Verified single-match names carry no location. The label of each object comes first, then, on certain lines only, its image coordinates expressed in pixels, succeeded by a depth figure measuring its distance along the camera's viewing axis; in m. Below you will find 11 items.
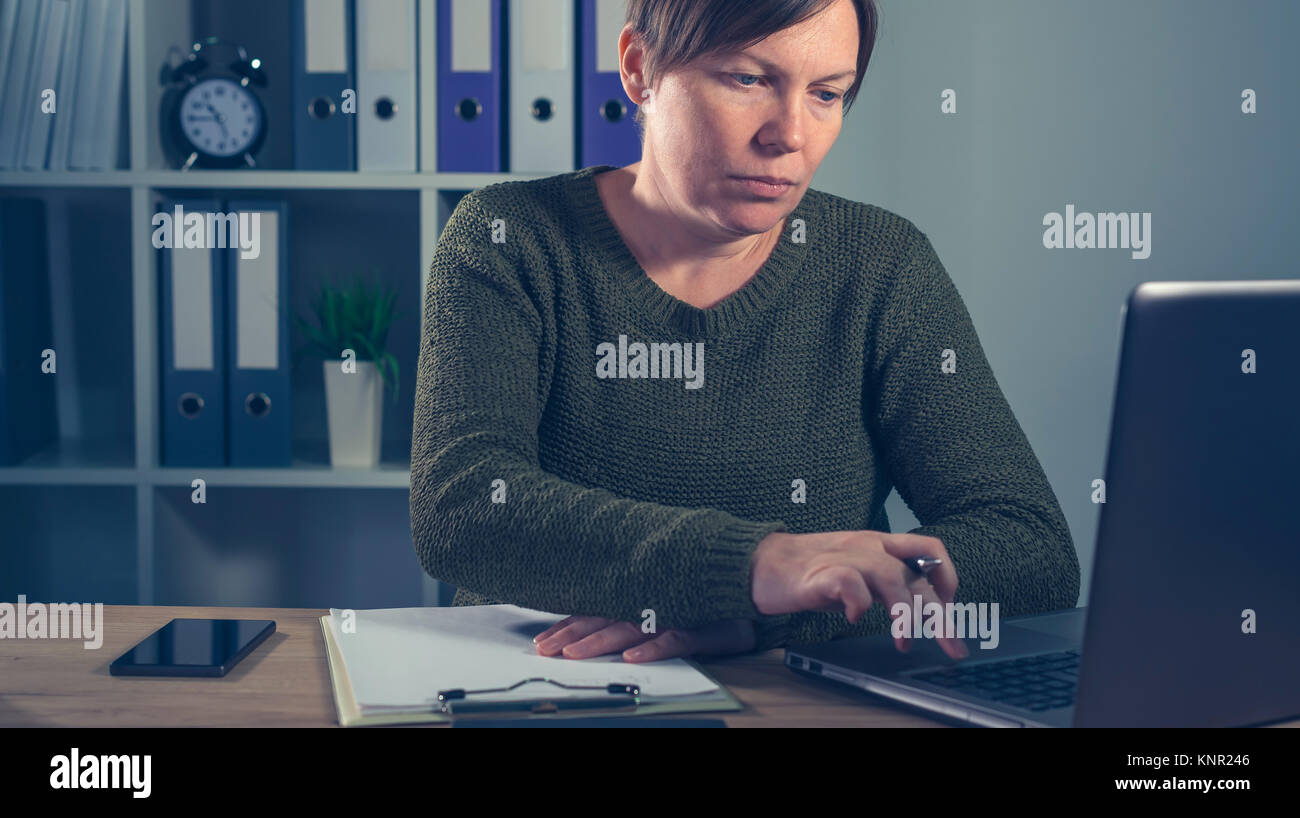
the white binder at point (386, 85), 1.72
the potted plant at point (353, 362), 1.80
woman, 0.83
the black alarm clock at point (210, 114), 1.81
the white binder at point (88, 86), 1.75
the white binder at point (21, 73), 1.73
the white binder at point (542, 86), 1.72
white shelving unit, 1.76
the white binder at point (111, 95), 1.76
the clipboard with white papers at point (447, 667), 0.67
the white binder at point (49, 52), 1.74
